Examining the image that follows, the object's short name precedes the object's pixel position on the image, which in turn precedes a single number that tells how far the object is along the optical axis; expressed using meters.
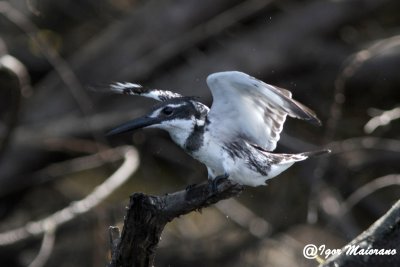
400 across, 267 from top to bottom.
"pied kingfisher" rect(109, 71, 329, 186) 5.63
